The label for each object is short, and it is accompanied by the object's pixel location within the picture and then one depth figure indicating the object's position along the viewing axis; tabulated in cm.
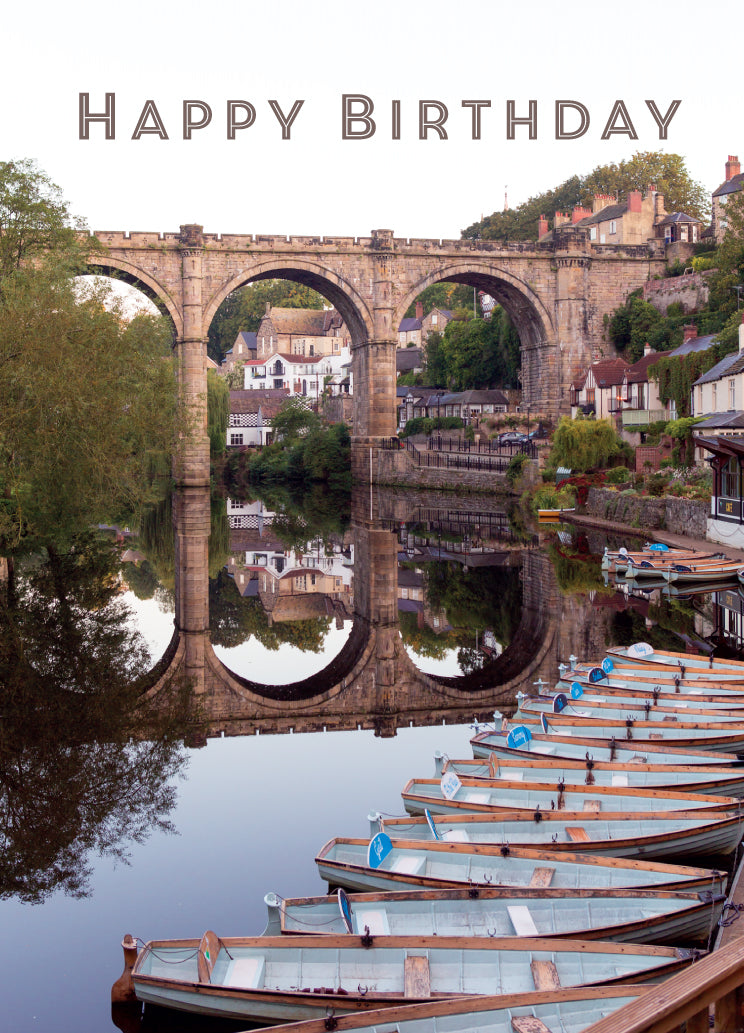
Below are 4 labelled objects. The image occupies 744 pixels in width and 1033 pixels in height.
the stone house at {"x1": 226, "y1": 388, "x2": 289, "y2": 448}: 8112
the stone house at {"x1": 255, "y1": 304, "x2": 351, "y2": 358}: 9744
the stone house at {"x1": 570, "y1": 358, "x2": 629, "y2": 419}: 4838
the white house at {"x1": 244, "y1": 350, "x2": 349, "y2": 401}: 9012
